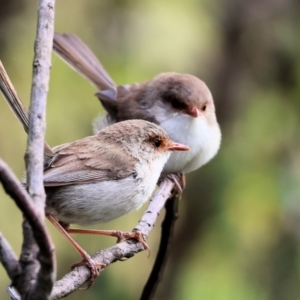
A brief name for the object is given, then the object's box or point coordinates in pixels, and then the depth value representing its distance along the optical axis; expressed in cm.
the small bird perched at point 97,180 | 581
